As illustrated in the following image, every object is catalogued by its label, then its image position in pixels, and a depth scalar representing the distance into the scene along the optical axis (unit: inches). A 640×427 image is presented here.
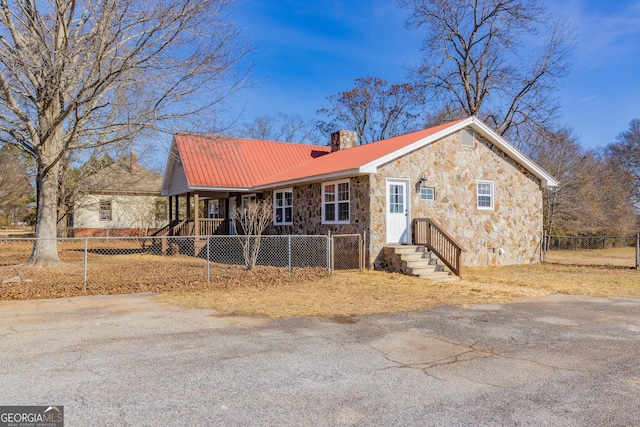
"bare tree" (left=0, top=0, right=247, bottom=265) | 406.0
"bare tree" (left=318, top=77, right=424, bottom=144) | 1381.6
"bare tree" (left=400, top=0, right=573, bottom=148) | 1068.5
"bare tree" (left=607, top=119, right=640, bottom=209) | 1416.1
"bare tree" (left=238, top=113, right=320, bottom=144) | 1690.0
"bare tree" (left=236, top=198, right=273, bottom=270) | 499.8
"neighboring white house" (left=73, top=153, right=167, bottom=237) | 1232.2
